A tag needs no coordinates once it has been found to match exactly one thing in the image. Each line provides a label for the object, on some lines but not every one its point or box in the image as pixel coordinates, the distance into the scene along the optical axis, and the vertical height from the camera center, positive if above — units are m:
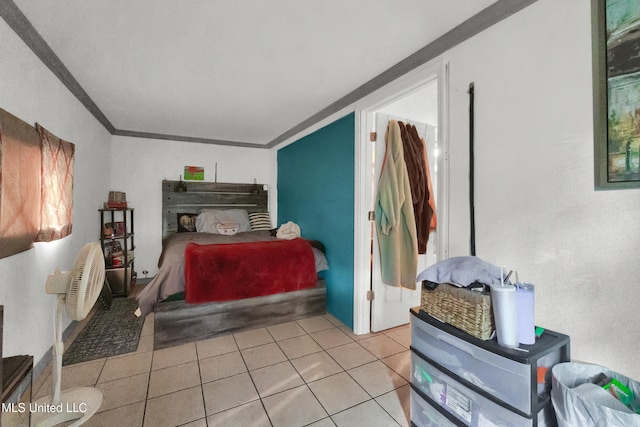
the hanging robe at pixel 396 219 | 2.41 -0.04
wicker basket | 1.07 -0.40
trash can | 0.76 -0.58
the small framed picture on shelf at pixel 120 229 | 3.51 -0.18
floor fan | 1.40 -0.47
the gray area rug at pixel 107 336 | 2.13 -1.07
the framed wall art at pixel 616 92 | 0.97 +0.45
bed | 2.31 -0.66
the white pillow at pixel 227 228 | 3.80 -0.18
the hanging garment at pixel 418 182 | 2.57 +0.31
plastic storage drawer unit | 0.94 -0.57
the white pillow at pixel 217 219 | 3.97 -0.06
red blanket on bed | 2.38 -0.51
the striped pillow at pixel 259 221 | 4.34 -0.10
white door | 2.55 -0.65
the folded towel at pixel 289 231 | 3.42 -0.21
